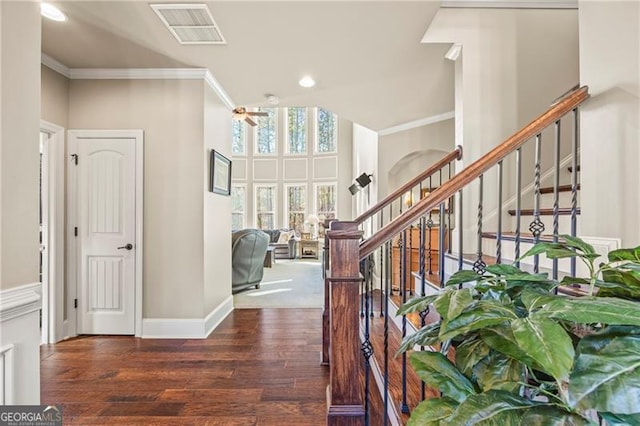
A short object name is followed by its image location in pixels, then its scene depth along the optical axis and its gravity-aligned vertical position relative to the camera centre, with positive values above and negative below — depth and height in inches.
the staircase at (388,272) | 50.2 -11.5
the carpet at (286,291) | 171.1 -47.8
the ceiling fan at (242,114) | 237.3 +75.3
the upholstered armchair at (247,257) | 191.9 -26.3
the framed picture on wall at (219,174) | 133.3 +17.5
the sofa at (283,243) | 374.0 -33.8
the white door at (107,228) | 125.8 -5.6
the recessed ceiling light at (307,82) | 133.1 +55.9
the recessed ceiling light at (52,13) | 88.5 +56.3
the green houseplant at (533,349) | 23.2 -10.8
